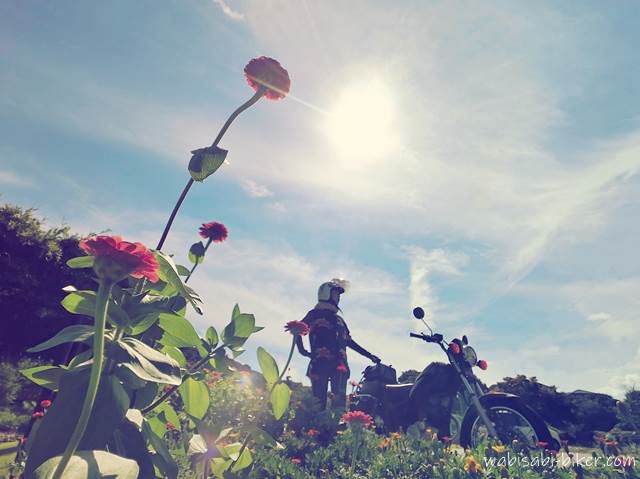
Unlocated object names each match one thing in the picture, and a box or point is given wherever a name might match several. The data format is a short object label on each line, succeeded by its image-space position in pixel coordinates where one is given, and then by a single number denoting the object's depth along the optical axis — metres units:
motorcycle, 4.30
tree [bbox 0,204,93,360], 7.93
